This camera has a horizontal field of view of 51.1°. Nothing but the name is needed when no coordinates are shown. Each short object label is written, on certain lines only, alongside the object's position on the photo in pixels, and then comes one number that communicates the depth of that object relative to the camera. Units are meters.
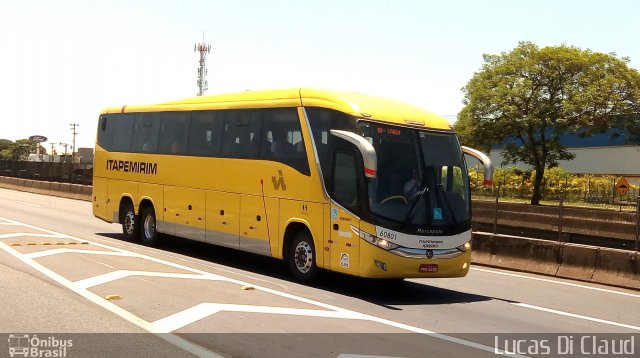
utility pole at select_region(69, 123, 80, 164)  145.25
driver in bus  10.54
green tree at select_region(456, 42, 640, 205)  39.44
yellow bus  10.45
